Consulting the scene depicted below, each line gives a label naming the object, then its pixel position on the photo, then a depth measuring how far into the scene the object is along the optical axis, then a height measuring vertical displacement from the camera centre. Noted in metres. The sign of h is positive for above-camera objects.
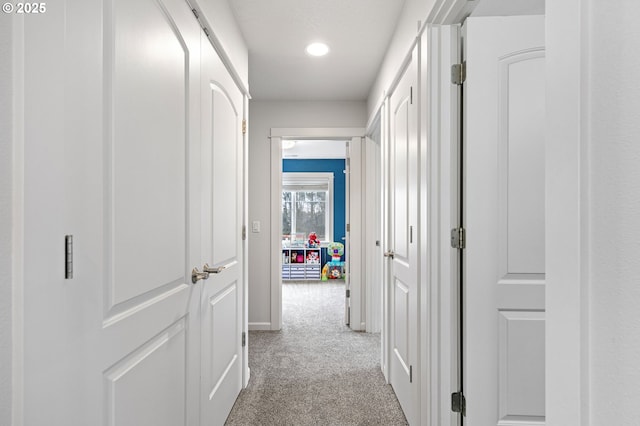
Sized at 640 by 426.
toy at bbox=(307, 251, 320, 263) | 7.18 -0.84
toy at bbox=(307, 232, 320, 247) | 7.26 -0.54
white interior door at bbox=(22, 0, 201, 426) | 0.71 +0.00
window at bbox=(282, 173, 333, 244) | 7.50 +0.08
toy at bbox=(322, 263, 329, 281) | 6.96 -1.11
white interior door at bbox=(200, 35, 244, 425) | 1.74 -0.13
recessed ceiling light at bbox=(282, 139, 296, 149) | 5.75 +1.08
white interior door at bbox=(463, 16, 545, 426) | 1.53 -0.05
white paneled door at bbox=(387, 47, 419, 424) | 1.92 -0.17
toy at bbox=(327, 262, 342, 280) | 6.99 -1.08
